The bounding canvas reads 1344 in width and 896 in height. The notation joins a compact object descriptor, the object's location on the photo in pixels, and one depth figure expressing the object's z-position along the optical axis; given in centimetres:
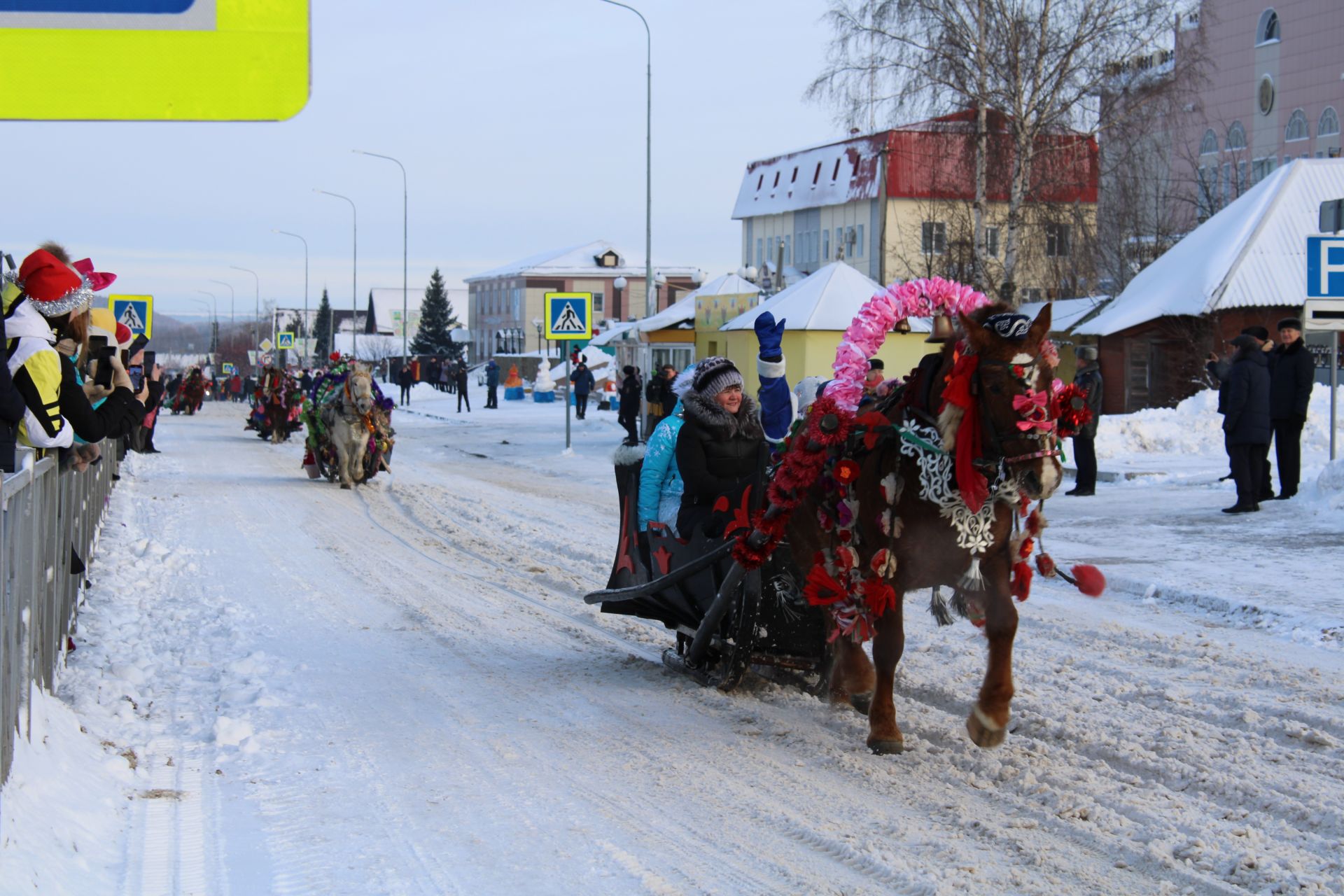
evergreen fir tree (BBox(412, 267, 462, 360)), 9275
